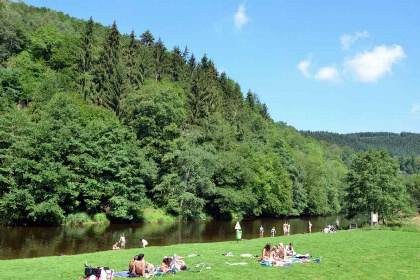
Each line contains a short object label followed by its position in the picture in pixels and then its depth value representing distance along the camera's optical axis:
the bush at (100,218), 54.27
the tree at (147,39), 119.60
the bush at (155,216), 59.94
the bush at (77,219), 50.91
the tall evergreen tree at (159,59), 107.12
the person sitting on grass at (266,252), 20.26
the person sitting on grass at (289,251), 22.60
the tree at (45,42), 87.88
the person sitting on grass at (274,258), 19.56
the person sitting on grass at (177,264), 17.47
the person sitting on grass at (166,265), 17.25
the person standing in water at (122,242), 31.70
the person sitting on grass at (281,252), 20.82
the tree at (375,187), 59.06
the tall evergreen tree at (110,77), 79.38
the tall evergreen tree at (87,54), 80.31
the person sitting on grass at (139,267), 16.55
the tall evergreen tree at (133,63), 90.19
